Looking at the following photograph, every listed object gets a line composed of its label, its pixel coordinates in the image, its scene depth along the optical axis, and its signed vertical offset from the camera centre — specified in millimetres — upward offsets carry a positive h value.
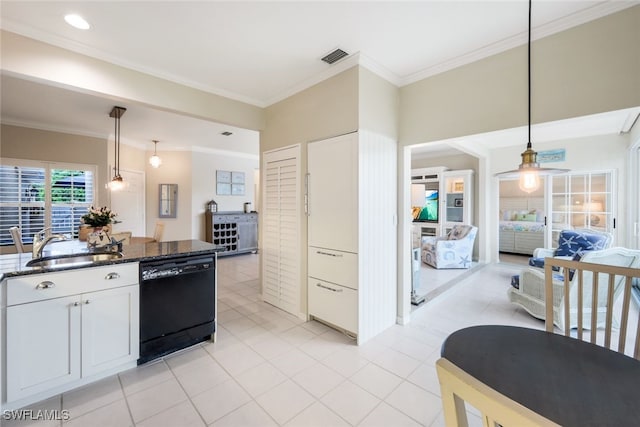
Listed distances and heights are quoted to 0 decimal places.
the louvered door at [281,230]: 3221 -226
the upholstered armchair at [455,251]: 5430 -774
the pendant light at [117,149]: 3917 +1252
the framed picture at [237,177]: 7094 +917
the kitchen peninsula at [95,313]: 1722 -777
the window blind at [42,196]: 4383 +260
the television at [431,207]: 6832 +148
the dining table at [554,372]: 842 -613
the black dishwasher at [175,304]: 2225 -821
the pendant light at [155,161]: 5293 +994
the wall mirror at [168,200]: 6289 +268
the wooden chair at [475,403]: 480 -373
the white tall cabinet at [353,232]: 2590 -202
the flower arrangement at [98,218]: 2652 -69
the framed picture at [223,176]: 6805 +905
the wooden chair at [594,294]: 1351 -442
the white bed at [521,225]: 6624 -295
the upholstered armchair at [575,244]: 3747 -441
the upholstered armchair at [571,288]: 2592 -843
